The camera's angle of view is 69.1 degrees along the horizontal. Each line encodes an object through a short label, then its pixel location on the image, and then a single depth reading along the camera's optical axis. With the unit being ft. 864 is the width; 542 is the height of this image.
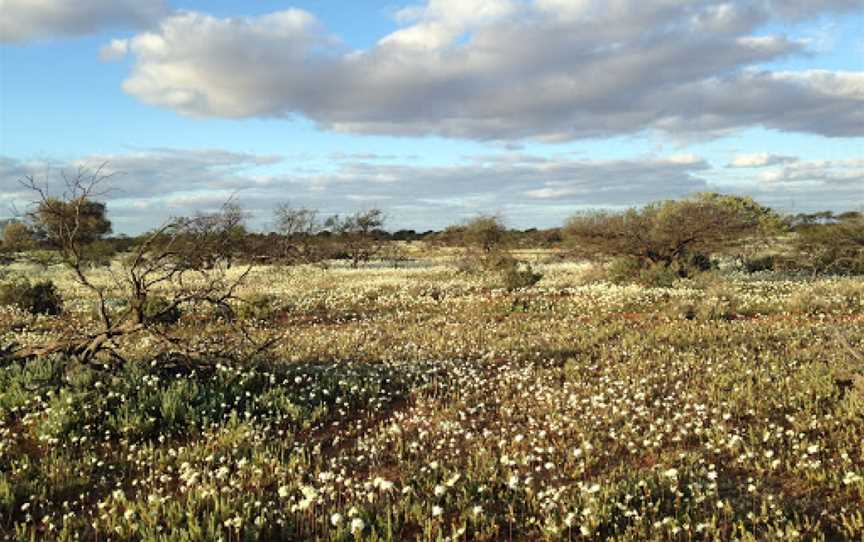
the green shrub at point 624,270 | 96.17
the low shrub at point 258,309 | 67.05
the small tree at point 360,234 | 212.27
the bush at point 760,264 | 121.08
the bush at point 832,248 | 110.63
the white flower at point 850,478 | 17.75
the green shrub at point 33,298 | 72.84
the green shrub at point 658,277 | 89.73
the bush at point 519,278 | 92.99
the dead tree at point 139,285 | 30.37
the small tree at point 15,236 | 128.21
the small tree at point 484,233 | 187.93
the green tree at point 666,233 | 100.17
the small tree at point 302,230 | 193.28
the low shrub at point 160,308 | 63.52
